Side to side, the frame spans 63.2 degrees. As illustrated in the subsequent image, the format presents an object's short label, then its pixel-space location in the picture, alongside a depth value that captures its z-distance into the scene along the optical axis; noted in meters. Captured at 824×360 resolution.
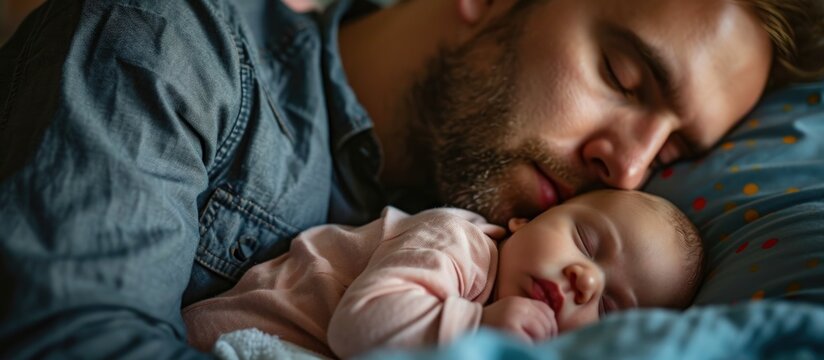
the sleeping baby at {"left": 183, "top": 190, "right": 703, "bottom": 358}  0.82
